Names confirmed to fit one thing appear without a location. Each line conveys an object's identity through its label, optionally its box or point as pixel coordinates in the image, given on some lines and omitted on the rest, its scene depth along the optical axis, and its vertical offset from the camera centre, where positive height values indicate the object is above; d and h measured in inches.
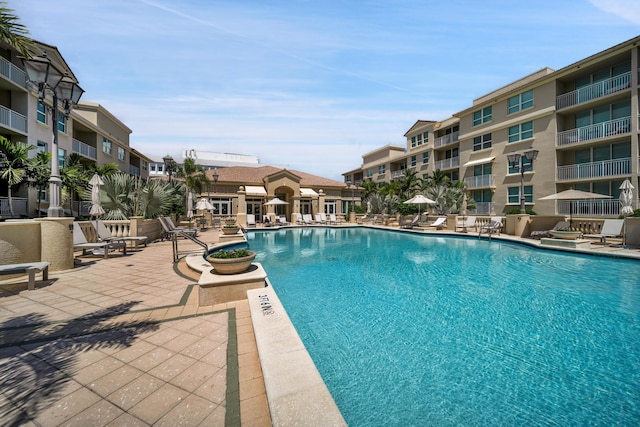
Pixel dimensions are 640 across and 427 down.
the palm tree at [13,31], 182.1 +127.6
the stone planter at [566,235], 542.6 -46.7
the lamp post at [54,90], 251.6 +125.6
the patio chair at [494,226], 717.6 -39.0
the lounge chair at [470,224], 819.9 -36.0
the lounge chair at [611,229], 536.4 -35.4
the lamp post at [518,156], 629.6 +128.3
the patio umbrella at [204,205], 896.5 +29.3
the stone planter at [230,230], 615.8 -36.5
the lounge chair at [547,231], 627.6 -46.3
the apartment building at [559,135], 715.4 +238.8
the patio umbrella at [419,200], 887.7 +40.2
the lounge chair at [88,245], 352.2 -39.6
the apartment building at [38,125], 652.1 +268.7
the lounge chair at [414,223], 924.0 -35.6
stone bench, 223.8 -44.7
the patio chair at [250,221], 1046.4 -28.1
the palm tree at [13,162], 518.9 +104.6
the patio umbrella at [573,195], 603.8 +35.9
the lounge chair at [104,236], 414.1 -32.1
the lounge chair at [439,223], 865.1 -34.2
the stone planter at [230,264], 210.8 -38.8
